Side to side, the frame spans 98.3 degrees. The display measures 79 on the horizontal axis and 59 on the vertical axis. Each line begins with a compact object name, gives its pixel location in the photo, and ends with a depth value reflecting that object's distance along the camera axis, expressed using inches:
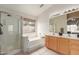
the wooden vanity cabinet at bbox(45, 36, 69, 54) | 100.9
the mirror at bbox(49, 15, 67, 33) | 102.7
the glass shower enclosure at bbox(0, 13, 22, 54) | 98.0
